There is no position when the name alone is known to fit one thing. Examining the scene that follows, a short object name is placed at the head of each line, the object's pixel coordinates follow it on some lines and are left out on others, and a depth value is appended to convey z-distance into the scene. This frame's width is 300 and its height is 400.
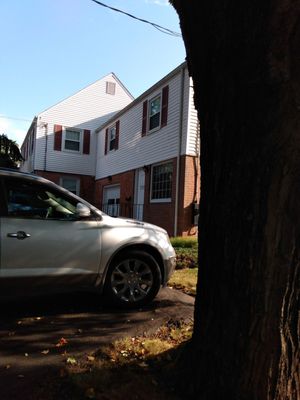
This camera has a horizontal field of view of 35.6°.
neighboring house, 25.03
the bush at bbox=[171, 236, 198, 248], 12.30
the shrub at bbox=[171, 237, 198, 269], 9.30
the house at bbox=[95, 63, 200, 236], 14.07
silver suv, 5.11
